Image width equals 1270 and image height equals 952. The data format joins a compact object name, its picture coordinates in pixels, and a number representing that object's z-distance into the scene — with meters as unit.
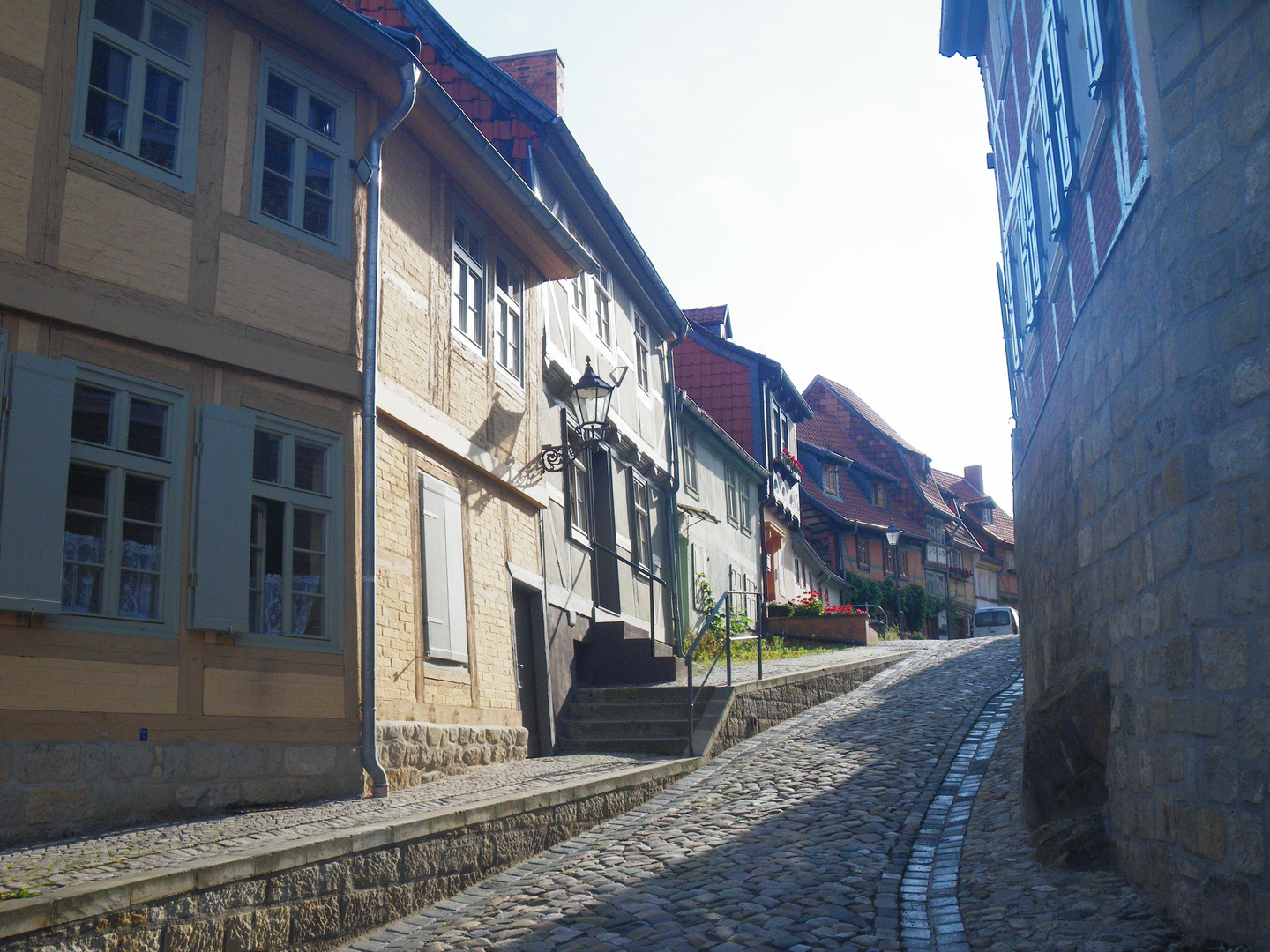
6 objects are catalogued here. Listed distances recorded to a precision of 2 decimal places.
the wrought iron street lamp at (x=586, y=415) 13.96
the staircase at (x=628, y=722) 12.60
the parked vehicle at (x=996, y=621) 37.47
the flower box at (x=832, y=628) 27.09
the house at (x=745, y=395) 31.19
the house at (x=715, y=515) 22.86
